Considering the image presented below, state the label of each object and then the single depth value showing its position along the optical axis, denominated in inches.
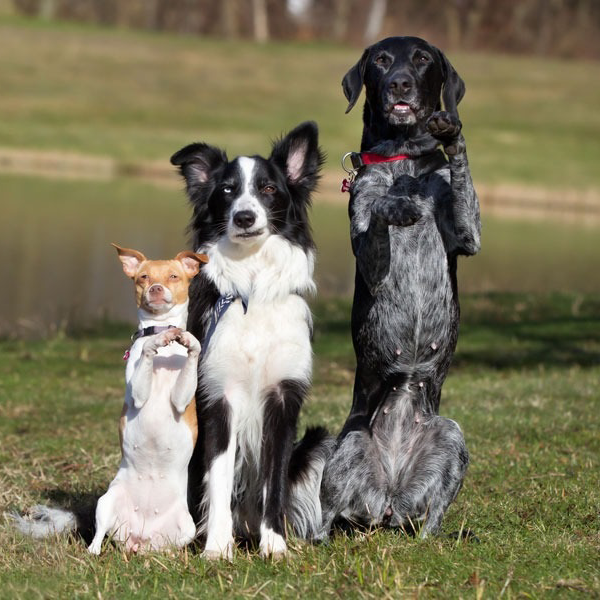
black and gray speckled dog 417.7
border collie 418.3
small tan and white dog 406.3
